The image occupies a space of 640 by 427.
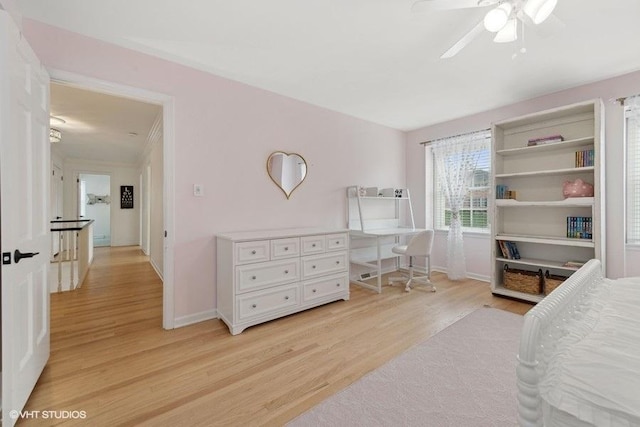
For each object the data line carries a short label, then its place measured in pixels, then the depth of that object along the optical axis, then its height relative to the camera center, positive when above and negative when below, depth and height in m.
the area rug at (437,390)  1.43 -1.07
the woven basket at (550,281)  2.97 -0.76
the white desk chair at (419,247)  3.51 -0.44
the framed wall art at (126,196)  7.62 +0.49
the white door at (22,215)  1.26 -0.01
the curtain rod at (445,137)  3.93 +1.20
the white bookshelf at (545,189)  2.75 +0.27
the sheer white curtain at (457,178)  4.03 +0.54
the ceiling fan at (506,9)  1.46 +1.15
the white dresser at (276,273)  2.43 -0.59
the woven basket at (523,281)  3.13 -0.80
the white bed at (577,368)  0.71 -0.46
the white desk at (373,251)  3.52 -0.58
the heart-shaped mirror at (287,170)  3.19 +0.53
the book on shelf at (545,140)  3.02 +0.83
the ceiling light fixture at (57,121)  4.01 +1.42
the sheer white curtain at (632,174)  2.76 +0.39
